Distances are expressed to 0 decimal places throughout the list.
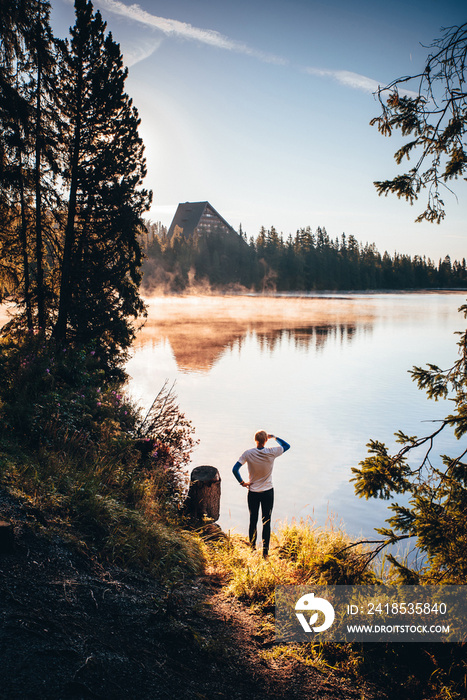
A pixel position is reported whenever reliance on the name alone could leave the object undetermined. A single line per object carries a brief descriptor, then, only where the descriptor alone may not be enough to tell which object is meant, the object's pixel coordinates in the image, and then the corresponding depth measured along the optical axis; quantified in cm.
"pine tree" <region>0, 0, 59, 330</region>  1180
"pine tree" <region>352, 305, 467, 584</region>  381
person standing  662
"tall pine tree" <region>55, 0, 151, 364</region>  1374
